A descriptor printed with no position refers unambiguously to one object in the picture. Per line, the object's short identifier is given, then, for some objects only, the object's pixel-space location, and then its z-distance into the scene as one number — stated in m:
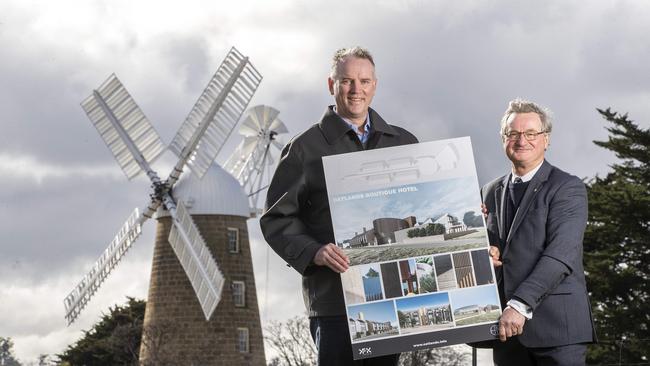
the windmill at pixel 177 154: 33.41
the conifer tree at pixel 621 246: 26.81
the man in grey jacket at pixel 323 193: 4.78
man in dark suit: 4.85
